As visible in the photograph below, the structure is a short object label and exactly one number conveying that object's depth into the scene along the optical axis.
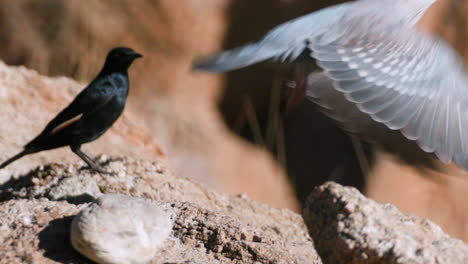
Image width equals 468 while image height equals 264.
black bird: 8.63
